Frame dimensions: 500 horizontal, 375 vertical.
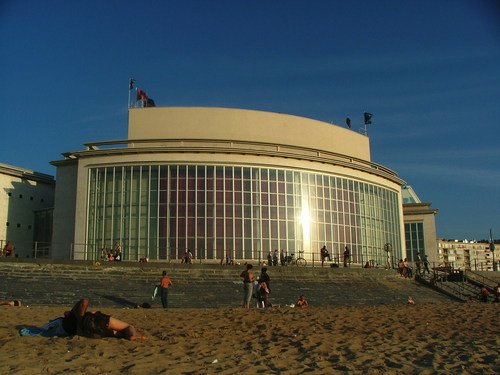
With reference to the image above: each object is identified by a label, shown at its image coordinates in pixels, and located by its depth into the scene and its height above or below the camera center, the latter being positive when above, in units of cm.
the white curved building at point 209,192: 3791 +548
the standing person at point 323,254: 3656 +107
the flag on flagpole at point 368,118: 5197 +1365
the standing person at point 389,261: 4328 +68
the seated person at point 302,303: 2149 -119
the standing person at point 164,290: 2027 -58
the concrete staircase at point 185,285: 2262 -56
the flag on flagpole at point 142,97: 4403 +1340
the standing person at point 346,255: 3631 +97
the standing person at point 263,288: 2009 -57
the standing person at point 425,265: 3784 +23
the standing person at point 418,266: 3711 +20
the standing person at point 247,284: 1969 -41
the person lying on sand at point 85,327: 1062 -97
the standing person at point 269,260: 3503 +70
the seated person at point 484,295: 2661 -124
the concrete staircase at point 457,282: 3150 -86
